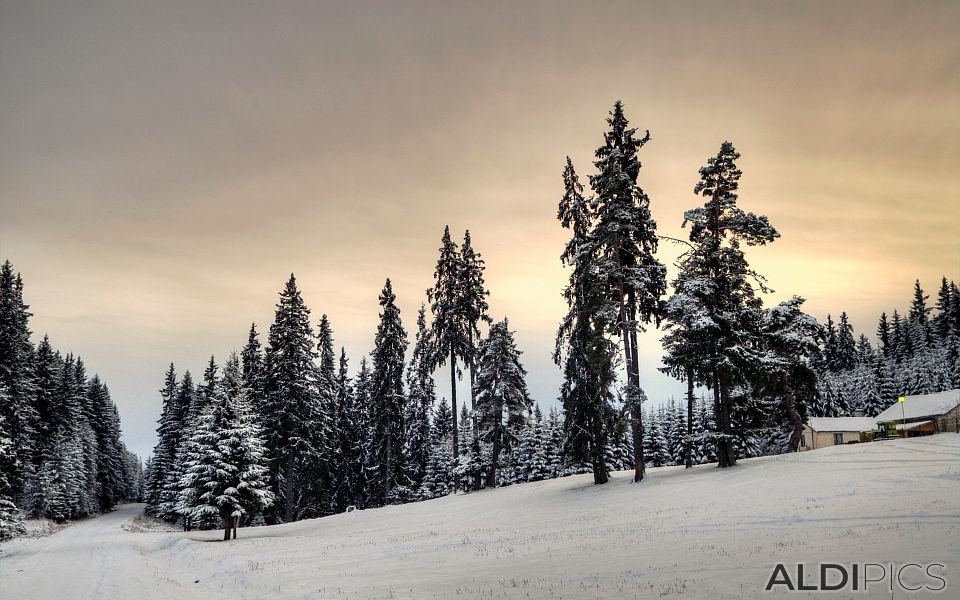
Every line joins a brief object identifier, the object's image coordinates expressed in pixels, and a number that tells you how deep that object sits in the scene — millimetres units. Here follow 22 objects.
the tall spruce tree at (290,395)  46156
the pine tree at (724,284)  30578
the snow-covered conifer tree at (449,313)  46500
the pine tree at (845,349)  138375
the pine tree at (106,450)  77438
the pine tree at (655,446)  76062
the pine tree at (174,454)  58597
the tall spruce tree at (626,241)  31016
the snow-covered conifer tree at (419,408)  49000
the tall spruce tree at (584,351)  31141
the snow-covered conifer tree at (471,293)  47156
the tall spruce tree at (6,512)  32906
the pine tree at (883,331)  150838
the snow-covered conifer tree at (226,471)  32438
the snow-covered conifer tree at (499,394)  43594
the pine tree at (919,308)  140875
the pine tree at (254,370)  49438
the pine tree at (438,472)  64688
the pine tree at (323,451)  49719
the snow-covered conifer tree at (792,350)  36844
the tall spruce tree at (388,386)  52812
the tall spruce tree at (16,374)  49375
